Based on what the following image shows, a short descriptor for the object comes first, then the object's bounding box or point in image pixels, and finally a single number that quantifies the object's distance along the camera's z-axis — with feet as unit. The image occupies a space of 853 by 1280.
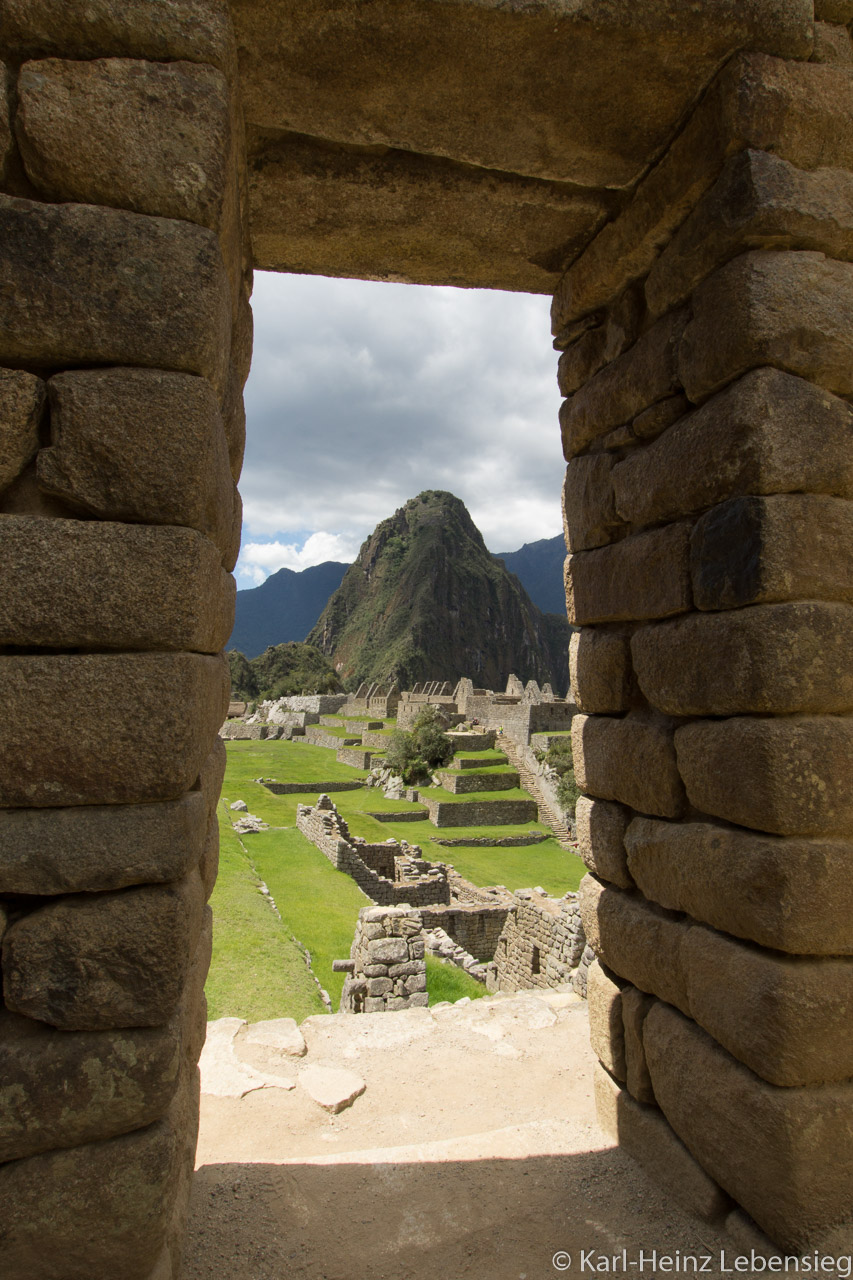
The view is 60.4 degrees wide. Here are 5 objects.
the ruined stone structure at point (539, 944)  34.12
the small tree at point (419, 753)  119.96
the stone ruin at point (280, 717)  193.47
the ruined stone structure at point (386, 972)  24.82
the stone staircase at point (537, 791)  97.66
